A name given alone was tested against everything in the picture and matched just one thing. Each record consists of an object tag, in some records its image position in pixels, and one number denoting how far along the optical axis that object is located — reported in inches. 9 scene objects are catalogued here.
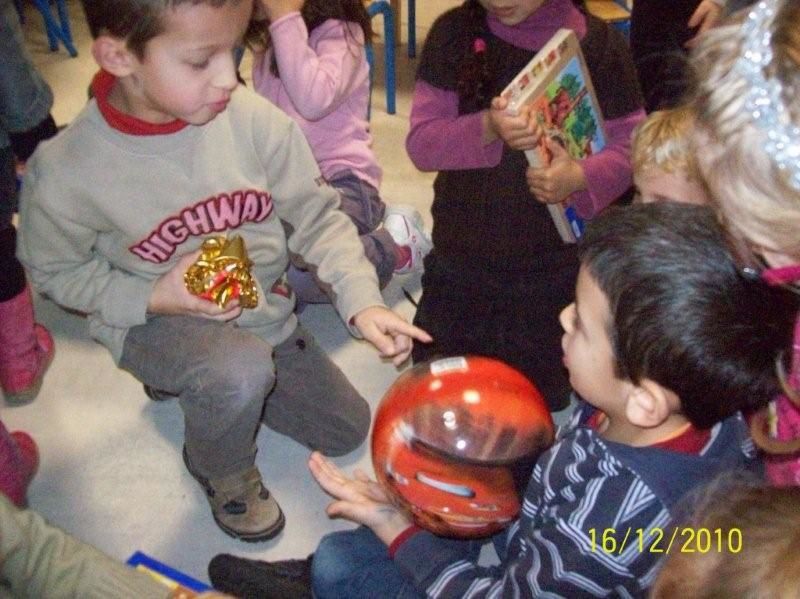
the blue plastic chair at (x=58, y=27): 131.9
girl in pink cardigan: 72.6
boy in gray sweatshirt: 50.9
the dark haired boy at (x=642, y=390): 37.4
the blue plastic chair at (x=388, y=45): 102.0
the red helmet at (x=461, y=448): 48.3
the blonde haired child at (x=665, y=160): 54.3
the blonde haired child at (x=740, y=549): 26.1
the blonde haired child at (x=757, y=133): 34.0
